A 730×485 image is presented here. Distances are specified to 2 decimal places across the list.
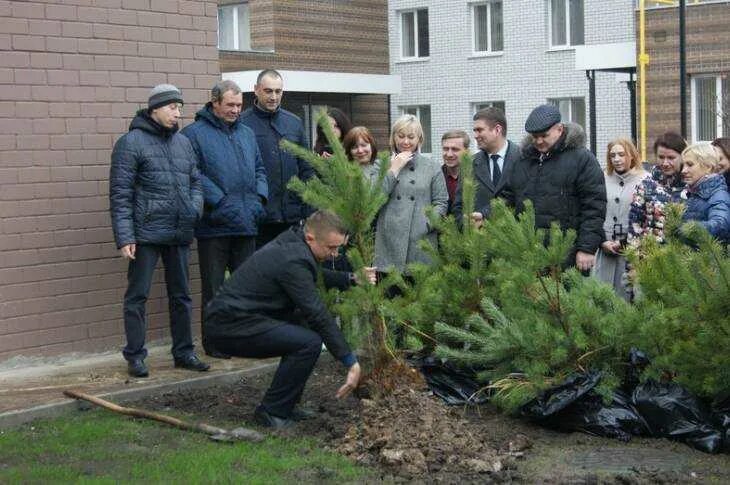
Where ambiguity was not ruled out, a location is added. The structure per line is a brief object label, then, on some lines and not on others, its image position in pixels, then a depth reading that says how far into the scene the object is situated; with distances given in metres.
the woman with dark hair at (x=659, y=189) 9.04
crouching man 7.15
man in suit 9.19
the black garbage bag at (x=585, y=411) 7.05
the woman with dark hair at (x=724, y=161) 9.00
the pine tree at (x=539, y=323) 7.24
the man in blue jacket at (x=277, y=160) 9.70
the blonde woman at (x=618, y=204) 9.66
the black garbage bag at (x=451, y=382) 7.68
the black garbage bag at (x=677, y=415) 6.82
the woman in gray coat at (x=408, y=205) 8.94
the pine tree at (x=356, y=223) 7.45
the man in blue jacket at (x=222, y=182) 9.20
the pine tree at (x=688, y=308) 6.65
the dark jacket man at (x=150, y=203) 8.55
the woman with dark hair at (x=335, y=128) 9.79
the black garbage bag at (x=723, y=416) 6.76
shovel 6.92
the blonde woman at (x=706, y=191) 8.50
